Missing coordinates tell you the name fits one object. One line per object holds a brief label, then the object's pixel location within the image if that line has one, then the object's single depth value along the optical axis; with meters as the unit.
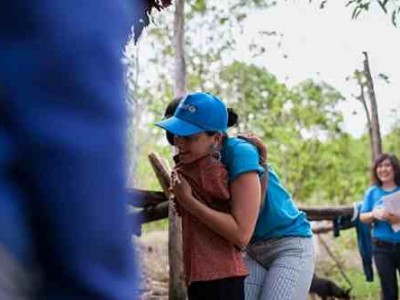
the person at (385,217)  5.70
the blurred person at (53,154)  0.57
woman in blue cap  2.54
